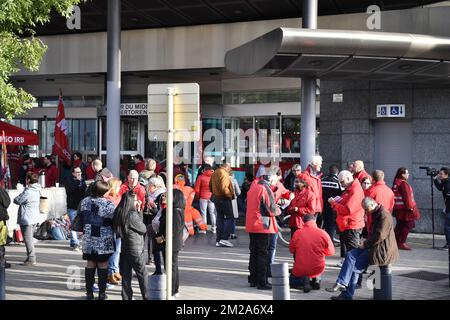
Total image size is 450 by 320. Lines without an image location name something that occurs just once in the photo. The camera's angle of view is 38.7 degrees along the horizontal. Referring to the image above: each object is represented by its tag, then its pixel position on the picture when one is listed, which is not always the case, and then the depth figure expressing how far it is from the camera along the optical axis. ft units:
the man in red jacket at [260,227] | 32.14
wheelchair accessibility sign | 54.24
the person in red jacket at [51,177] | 61.16
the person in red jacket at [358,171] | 39.31
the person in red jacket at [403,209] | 44.55
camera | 46.26
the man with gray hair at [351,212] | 33.50
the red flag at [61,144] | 67.46
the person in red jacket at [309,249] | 29.96
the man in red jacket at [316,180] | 37.16
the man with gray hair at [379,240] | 27.94
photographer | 38.55
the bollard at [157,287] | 22.76
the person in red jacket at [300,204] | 35.40
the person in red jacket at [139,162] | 62.38
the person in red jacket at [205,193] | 52.24
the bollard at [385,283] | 27.73
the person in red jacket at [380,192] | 36.35
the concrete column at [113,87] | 60.95
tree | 38.32
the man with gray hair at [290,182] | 50.10
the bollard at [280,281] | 23.12
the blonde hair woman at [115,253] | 33.01
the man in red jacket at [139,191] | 36.91
